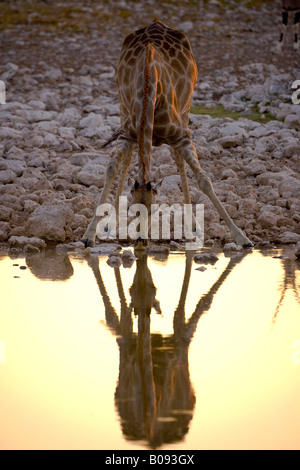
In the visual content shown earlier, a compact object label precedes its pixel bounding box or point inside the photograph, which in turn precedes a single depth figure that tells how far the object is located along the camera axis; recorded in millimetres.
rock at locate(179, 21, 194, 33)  20047
